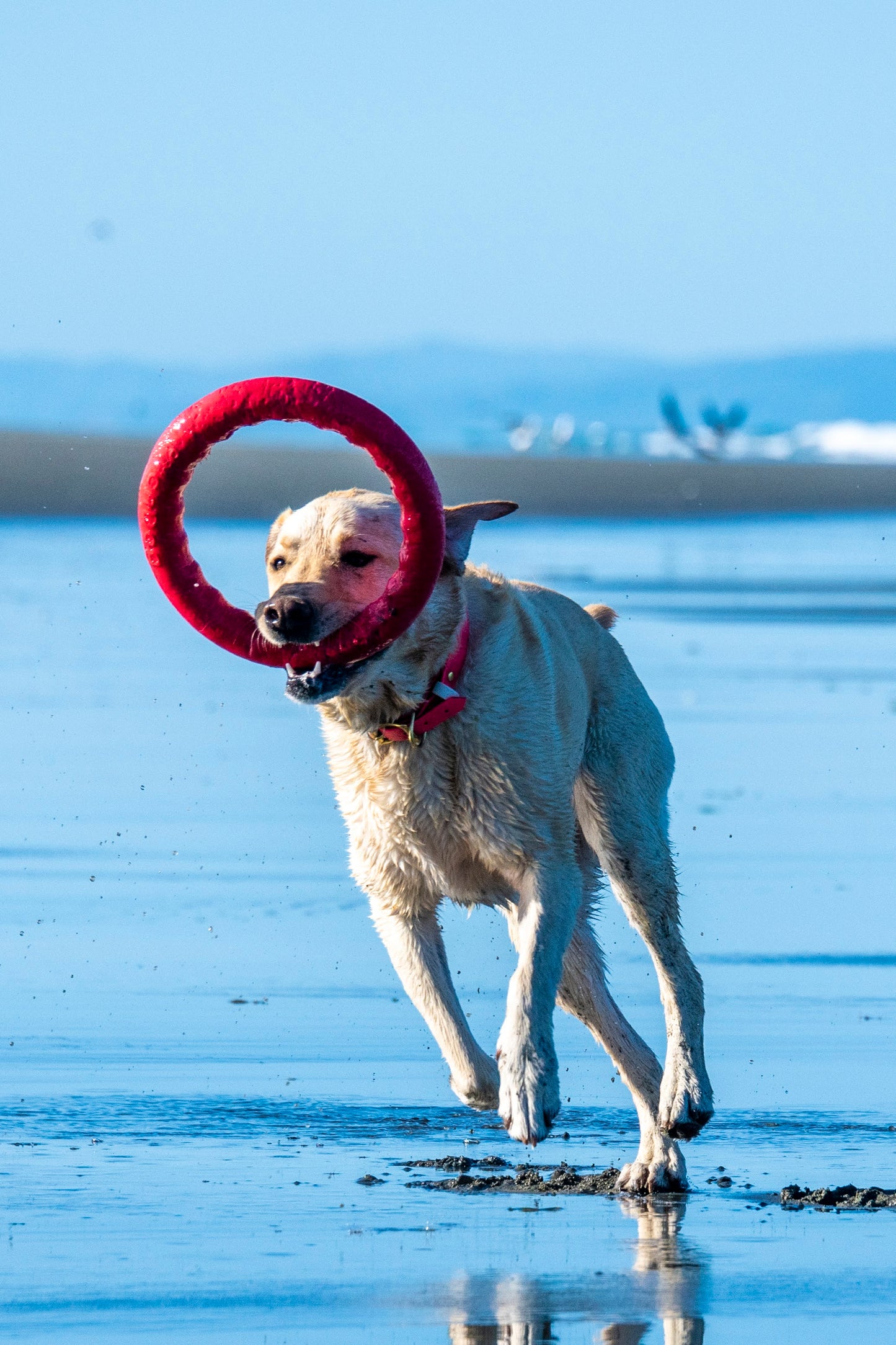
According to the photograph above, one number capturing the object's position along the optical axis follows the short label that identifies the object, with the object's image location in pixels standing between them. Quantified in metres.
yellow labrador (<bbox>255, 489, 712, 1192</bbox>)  11.46
